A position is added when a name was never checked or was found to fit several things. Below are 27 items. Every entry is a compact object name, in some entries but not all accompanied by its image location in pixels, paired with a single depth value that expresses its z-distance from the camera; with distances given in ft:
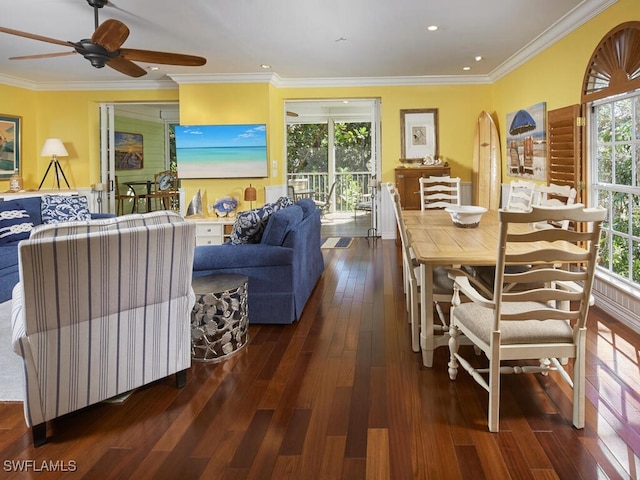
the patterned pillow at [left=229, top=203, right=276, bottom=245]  11.92
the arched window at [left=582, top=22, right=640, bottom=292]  11.74
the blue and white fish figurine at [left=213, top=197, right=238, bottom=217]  21.86
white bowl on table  11.16
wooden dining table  7.95
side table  9.43
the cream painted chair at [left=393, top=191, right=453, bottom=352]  9.46
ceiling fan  11.11
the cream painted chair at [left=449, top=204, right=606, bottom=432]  6.17
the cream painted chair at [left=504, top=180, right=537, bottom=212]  12.89
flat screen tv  23.06
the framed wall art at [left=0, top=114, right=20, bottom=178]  22.85
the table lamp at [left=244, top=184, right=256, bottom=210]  21.53
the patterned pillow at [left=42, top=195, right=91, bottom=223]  17.07
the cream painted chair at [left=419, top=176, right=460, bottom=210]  16.71
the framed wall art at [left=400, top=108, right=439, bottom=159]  24.31
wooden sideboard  23.26
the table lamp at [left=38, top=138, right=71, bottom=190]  23.34
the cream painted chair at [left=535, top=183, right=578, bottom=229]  10.40
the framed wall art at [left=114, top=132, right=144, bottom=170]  30.59
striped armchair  6.34
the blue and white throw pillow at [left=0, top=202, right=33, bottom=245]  15.39
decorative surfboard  22.47
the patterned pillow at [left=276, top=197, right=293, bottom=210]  13.24
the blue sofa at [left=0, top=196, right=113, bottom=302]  13.51
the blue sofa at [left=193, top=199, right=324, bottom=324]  11.44
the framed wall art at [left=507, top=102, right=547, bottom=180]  17.52
